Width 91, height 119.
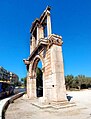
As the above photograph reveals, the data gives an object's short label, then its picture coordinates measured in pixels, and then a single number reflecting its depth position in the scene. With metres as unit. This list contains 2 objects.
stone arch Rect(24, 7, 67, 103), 6.82
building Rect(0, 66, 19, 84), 52.58
